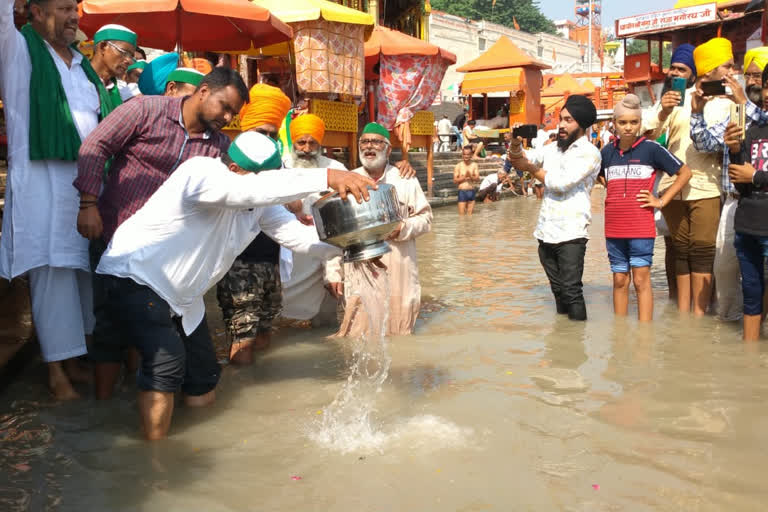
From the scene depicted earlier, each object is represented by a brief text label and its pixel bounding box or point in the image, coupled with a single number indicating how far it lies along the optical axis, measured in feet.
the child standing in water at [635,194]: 17.37
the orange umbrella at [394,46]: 43.16
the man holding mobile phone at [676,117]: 18.26
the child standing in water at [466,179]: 47.34
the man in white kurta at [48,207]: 11.97
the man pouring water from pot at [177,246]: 9.77
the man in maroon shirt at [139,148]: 11.03
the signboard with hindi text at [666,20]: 84.89
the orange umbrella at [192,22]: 21.89
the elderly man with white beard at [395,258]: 16.05
